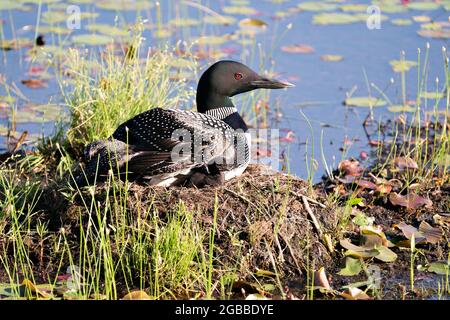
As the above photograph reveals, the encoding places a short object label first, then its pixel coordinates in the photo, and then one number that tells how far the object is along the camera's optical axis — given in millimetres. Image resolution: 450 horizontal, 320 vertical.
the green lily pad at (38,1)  19094
